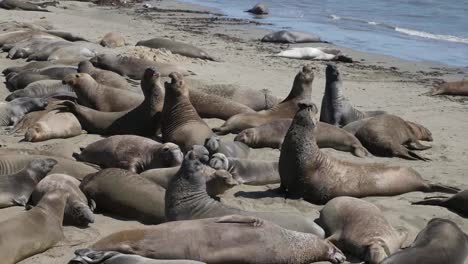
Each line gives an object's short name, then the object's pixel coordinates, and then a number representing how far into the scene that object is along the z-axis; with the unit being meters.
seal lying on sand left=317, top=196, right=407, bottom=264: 9.16
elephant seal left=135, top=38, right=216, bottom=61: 26.12
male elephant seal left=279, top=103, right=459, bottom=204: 11.82
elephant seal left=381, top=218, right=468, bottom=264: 8.35
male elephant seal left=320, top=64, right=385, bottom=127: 17.37
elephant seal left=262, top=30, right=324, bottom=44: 33.44
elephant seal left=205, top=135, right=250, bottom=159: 12.96
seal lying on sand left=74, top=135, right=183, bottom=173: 12.37
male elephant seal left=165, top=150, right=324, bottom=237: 9.53
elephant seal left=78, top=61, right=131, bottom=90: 18.34
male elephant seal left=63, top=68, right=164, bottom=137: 15.15
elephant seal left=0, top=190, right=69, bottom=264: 8.50
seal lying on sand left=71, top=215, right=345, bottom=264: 8.23
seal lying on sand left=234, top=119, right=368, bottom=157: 15.02
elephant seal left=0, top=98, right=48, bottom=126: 16.09
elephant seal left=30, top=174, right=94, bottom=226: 9.98
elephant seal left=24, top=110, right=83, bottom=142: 14.47
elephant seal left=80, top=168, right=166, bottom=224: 10.25
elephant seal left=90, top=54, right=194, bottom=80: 21.12
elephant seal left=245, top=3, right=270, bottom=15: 47.19
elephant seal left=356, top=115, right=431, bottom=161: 15.12
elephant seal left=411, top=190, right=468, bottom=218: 11.48
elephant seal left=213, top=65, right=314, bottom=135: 16.00
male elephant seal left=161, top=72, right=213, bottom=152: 14.14
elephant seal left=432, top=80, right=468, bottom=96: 22.86
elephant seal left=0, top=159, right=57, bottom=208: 10.65
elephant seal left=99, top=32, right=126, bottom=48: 26.80
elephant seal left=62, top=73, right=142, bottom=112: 16.45
